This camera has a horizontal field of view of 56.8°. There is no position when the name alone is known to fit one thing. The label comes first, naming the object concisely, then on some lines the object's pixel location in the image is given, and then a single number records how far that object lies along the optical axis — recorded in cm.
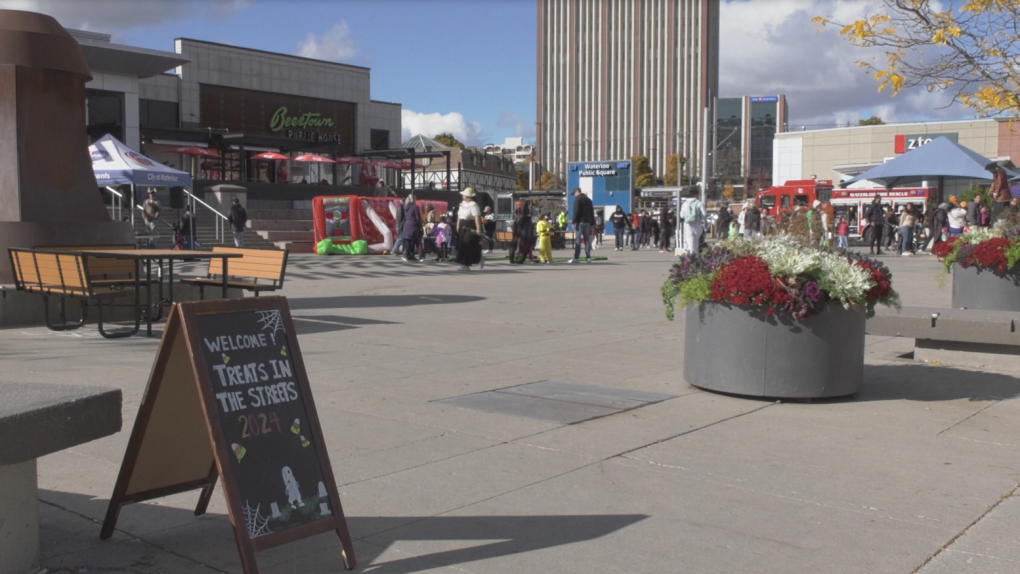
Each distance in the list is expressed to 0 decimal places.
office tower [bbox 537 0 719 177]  14625
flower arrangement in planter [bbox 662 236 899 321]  669
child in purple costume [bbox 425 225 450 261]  2489
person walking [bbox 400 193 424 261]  2302
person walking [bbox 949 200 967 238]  2620
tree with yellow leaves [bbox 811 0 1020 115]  1130
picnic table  942
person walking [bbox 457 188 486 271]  1973
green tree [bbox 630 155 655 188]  11562
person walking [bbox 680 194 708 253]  2302
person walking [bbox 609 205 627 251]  3522
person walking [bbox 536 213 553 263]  2448
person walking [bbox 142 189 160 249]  2569
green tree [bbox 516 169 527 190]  12481
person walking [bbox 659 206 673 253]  3425
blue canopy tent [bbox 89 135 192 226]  1780
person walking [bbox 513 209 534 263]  2341
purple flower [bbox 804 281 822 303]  662
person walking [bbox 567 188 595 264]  2394
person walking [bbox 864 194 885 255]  2996
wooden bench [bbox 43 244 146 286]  1021
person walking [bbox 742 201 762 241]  2797
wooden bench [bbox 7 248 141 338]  973
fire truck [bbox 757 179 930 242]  4147
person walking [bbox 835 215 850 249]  2953
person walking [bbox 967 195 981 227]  2503
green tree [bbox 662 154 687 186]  11769
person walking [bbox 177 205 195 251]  2552
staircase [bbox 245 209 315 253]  2924
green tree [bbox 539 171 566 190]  11695
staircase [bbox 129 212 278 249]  2878
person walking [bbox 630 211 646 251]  3547
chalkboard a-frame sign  359
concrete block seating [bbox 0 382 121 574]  330
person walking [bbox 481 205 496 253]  2845
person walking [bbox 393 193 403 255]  2535
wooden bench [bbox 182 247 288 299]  1090
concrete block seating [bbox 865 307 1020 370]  814
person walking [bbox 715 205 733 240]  2841
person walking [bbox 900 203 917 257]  2889
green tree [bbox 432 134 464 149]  11056
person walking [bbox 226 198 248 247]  2744
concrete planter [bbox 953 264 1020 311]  1047
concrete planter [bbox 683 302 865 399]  679
